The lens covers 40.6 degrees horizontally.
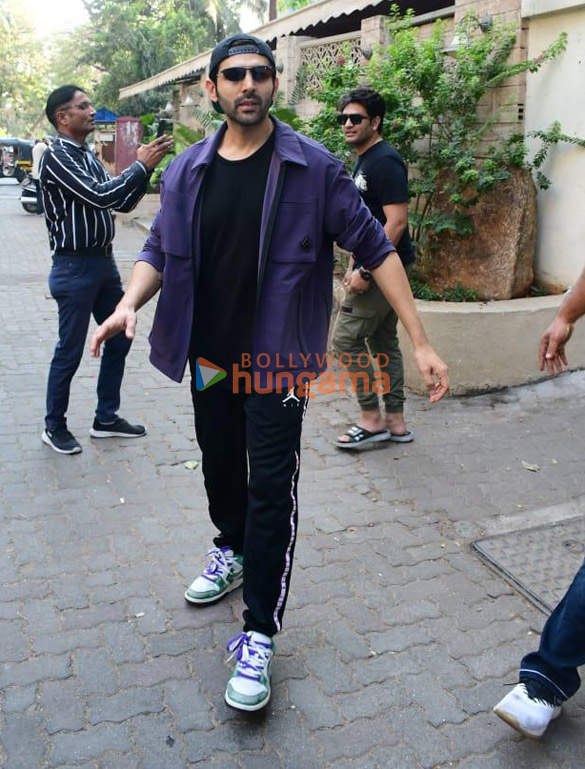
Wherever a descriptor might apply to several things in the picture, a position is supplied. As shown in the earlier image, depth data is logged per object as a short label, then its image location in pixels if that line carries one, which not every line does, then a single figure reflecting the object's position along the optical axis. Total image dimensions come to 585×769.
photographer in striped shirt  4.31
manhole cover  3.31
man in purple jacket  2.56
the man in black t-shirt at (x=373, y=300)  4.38
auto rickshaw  32.12
